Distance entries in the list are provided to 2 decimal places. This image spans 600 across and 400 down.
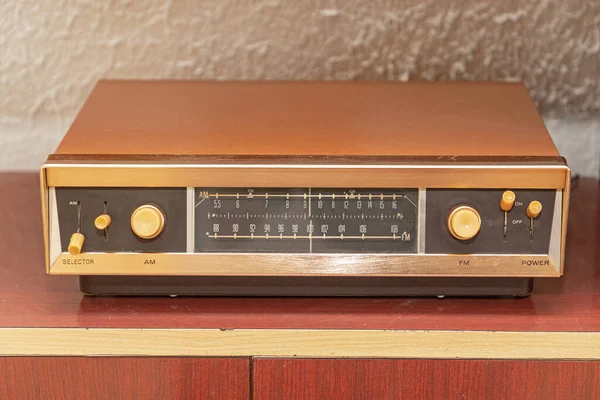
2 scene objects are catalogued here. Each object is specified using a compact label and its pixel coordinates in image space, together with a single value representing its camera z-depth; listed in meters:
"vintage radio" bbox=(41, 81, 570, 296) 1.26
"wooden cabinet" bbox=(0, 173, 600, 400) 1.27
